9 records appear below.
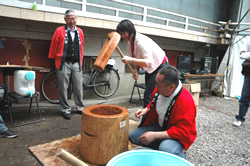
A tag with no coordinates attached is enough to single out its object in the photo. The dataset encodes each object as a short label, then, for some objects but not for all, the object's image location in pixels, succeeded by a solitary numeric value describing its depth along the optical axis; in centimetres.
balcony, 375
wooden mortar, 180
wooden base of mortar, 188
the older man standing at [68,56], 372
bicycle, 490
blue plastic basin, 130
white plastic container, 332
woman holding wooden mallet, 233
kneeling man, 176
